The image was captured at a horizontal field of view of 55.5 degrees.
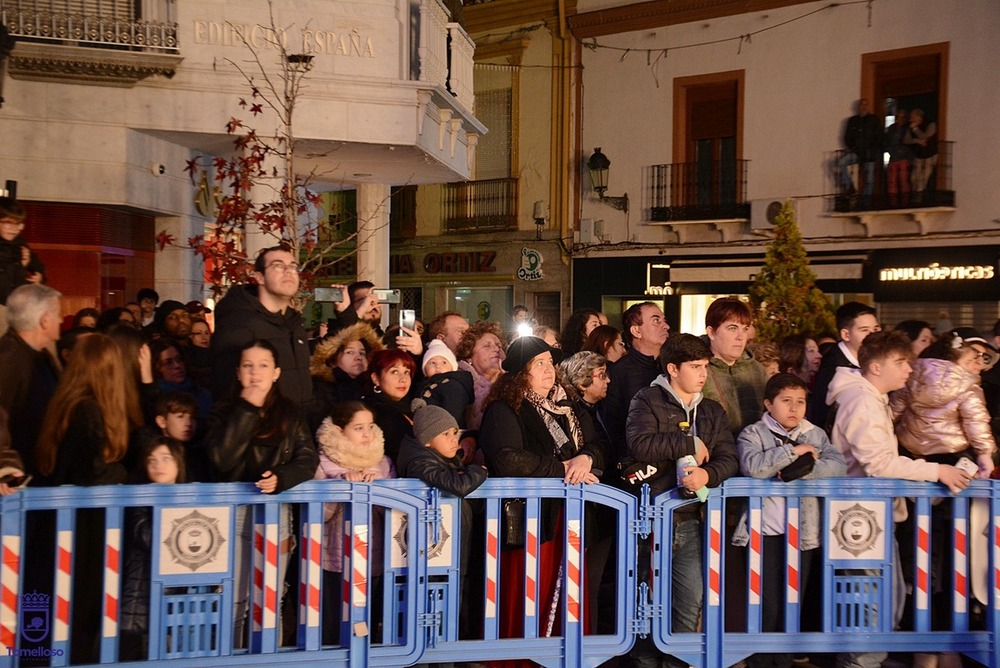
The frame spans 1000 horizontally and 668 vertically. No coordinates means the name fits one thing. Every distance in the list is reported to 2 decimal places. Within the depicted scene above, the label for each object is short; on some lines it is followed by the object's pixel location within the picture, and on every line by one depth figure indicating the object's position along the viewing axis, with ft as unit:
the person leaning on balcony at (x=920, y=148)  54.08
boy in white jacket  16.47
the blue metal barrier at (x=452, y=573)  13.67
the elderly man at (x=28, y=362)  15.51
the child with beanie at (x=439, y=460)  15.12
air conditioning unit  59.93
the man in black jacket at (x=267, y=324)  16.90
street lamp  67.00
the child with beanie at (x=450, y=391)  18.56
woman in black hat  15.84
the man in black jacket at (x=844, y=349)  20.84
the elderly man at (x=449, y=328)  23.72
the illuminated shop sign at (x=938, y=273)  52.95
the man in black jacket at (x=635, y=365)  20.11
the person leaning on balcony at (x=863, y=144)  55.98
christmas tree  47.29
